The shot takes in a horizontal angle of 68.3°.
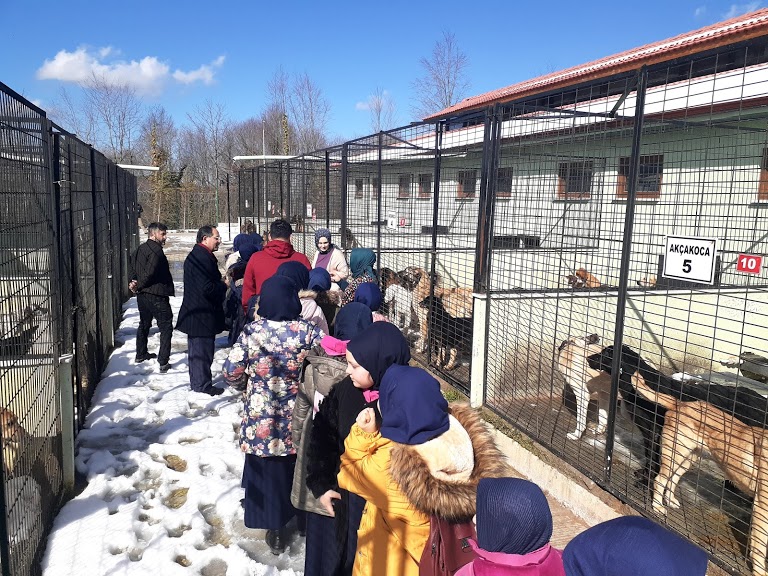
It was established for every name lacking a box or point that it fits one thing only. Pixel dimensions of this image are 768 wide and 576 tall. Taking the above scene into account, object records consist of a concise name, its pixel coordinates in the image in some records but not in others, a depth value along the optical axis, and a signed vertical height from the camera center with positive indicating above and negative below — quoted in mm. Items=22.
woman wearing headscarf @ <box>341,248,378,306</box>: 7372 -717
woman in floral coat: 3508 -1119
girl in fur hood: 2129 -1004
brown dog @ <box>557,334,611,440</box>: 5144 -1518
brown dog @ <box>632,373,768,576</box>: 3336 -1482
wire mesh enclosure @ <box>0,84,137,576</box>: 3092 -825
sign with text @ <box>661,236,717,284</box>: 3402 -258
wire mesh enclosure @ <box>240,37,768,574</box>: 3676 -1169
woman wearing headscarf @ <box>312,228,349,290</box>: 6980 -632
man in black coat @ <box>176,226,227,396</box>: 6074 -1090
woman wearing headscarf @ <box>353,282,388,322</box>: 4414 -672
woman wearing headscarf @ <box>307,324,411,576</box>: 2613 -1061
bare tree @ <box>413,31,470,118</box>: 36203 +7000
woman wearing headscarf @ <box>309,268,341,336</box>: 5246 -815
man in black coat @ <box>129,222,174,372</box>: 6676 -999
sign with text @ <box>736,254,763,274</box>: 4062 -335
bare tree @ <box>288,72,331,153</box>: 41184 +5127
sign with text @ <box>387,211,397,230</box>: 8980 -195
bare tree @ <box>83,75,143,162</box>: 36812 +3428
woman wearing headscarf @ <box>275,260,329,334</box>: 4512 -694
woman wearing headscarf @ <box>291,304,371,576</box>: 3000 -1385
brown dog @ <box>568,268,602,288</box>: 6545 -816
